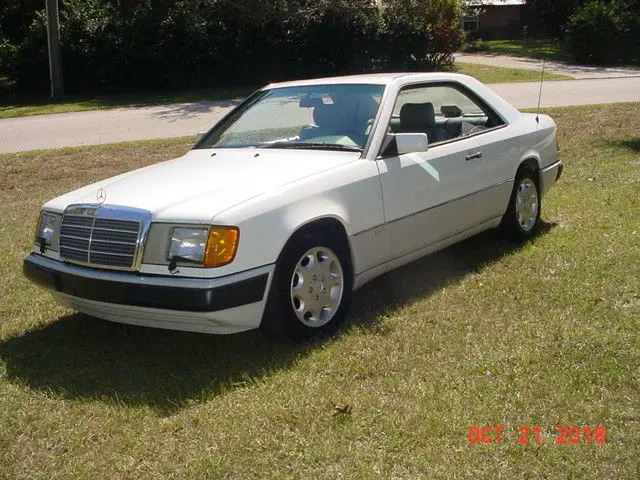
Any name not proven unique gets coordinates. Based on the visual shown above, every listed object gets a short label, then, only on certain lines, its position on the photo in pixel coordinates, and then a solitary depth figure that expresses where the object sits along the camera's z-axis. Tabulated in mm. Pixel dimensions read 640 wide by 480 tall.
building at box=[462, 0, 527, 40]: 48625
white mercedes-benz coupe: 4309
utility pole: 20986
